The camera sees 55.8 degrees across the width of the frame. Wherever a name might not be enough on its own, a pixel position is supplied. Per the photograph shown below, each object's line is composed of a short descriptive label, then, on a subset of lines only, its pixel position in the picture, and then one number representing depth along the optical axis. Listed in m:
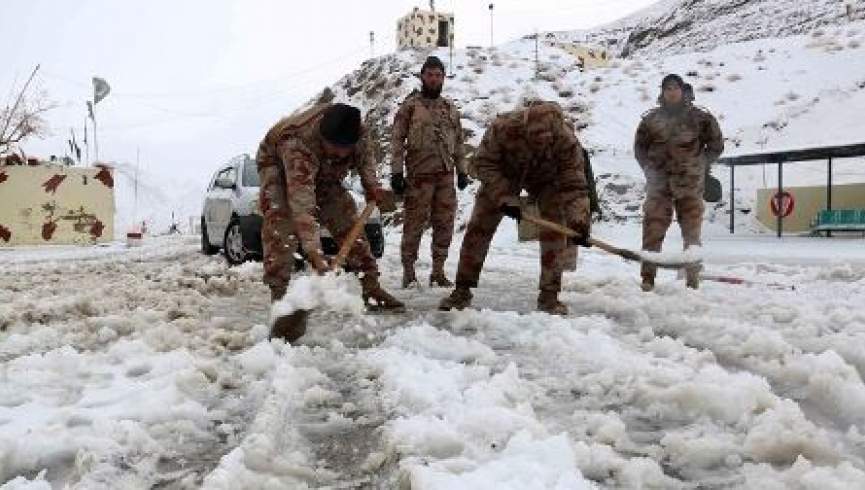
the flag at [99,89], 27.57
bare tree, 37.25
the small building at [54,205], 19.44
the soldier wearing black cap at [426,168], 7.22
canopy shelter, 16.42
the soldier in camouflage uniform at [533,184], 5.42
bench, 16.03
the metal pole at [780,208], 16.68
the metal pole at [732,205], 18.30
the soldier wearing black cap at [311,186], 5.18
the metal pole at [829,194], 16.72
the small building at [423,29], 50.75
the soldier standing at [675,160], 6.89
